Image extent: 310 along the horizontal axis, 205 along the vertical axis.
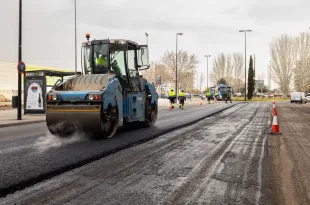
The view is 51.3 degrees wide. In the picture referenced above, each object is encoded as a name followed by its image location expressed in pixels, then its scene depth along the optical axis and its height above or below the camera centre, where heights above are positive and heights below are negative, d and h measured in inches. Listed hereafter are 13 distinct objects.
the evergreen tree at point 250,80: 2435.0 +108.3
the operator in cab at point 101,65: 366.3 +32.8
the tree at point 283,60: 2349.9 +243.9
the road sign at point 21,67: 553.5 +45.9
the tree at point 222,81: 2953.7 +116.6
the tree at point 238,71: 3019.2 +215.6
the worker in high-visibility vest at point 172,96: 1023.6 -7.5
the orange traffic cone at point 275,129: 392.3 -43.2
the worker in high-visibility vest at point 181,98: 997.4 -13.6
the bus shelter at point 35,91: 652.1 +5.4
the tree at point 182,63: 2068.8 +199.3
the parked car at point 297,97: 1695.4 -17.6
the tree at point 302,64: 2287.2 +210.7
